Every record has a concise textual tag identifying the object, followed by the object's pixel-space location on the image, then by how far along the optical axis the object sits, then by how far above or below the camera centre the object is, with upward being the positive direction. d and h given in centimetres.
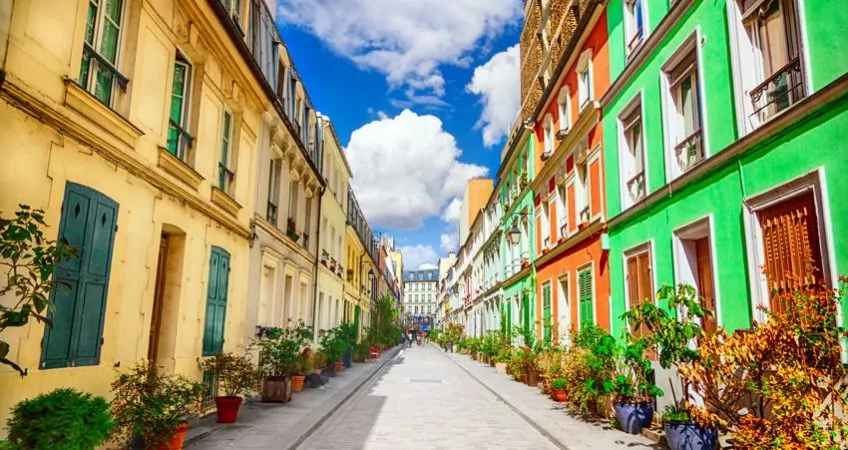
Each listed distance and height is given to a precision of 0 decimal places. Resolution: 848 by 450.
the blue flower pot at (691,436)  650 -117
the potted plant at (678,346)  654 -15
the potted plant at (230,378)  911 -82
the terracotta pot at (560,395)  1223 -135
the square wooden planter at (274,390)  1166 -126
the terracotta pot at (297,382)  1359 -129
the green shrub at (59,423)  427 -75
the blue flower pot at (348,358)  2289 -116
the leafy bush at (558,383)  1153 -103
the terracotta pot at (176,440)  617 -126
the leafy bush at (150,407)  598 -87
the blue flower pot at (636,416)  852 -123
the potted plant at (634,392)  852 -89
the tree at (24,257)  358 +44
